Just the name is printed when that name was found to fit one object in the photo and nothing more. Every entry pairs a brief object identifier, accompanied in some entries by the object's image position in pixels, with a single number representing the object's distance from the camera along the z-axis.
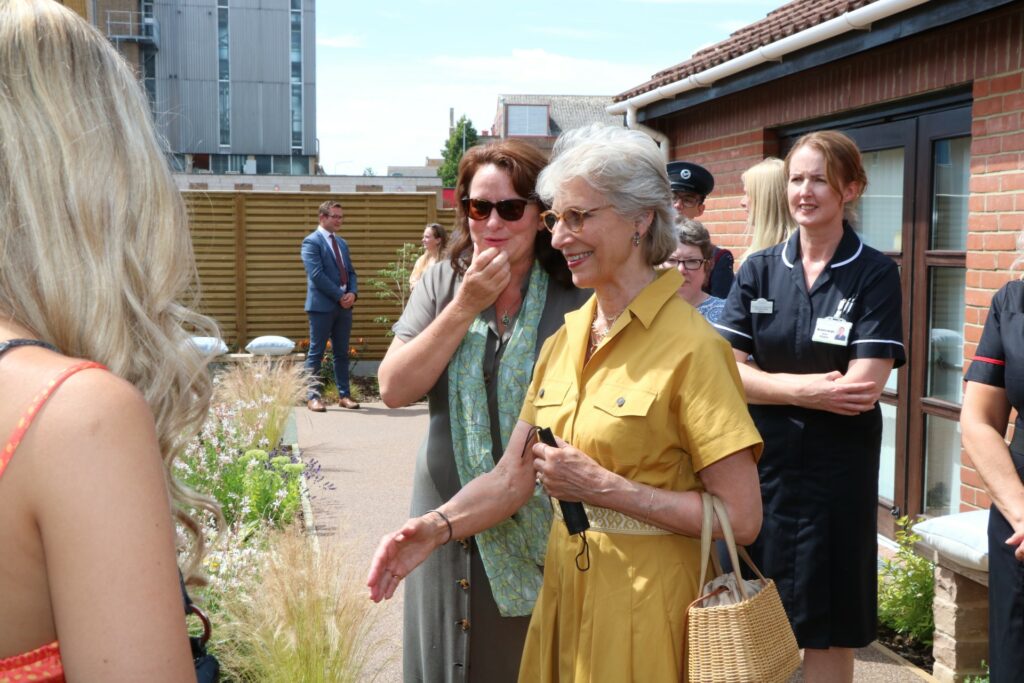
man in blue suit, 13.32
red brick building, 5.26
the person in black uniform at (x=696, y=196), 5.81
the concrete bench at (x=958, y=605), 4.48
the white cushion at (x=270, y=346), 14.61
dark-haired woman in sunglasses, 3.16
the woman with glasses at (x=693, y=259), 5.19
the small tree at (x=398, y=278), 16.79
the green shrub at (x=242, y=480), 6.67
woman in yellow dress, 2.51
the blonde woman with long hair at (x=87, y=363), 1.16
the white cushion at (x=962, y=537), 4.29
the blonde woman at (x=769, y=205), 4.82
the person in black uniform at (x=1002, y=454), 3.16
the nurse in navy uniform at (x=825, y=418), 3.91
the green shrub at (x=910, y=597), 5.15
